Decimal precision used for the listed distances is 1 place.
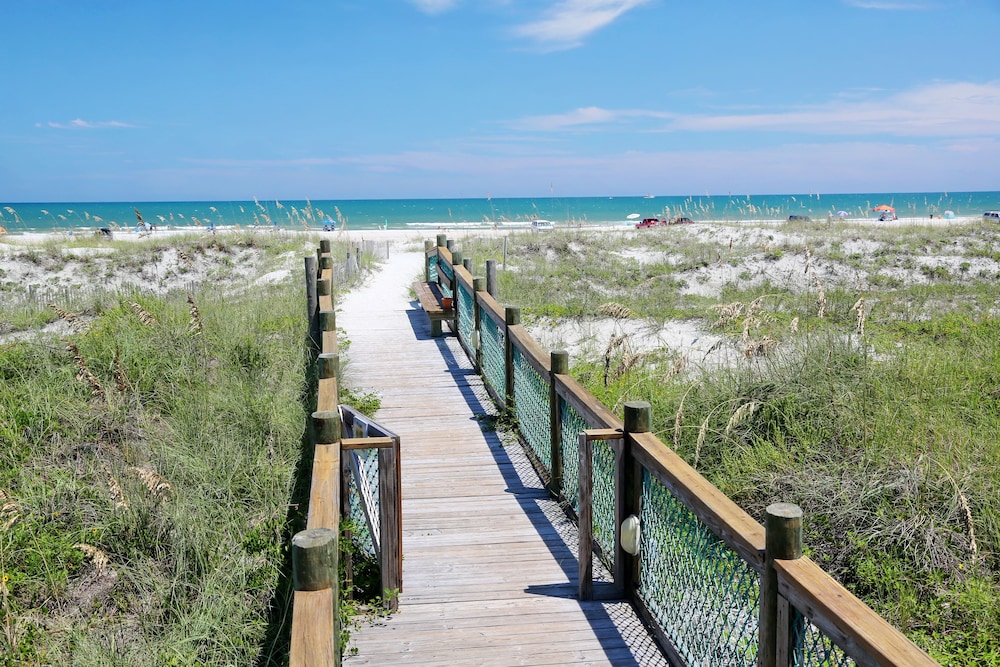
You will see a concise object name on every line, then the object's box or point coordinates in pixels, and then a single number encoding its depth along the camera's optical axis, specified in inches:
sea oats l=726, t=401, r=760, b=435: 218.9
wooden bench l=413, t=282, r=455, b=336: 460.4
